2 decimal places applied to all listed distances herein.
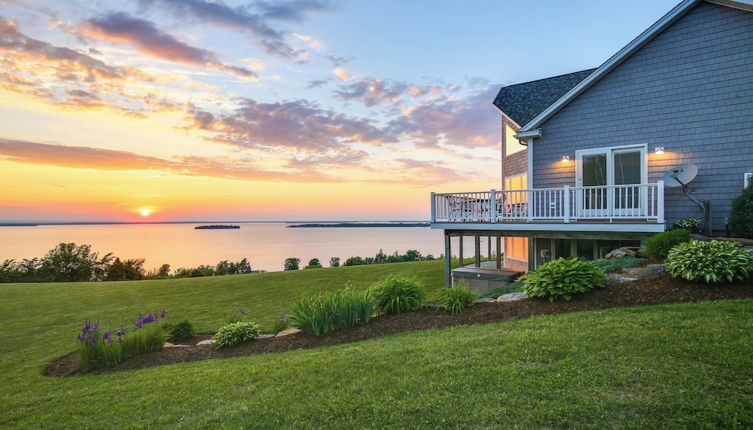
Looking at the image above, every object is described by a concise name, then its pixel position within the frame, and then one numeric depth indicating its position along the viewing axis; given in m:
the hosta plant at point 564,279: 5.82
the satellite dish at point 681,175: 9.10
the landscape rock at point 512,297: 6.49
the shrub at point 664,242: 7.40
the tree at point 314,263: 23.72
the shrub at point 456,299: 6.23
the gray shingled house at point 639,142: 9.11
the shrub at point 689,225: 9.09
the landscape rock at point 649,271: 6.35
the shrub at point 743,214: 7.88
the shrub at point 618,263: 7.17
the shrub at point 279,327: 7.22
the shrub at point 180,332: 7.29
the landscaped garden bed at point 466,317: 5.34
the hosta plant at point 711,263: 5.40
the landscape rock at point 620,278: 6.28
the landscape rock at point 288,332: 6.54
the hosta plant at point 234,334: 6.17
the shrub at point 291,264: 24.53
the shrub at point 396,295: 6.59
